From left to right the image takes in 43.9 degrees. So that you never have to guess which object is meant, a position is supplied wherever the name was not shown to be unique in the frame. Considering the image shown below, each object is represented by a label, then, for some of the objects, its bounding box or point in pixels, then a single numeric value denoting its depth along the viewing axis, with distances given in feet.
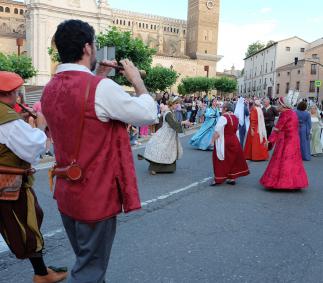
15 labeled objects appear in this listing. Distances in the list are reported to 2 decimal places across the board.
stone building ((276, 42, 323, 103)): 206.80
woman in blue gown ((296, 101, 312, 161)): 40.78
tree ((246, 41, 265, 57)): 353.31
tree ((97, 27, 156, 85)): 114.32
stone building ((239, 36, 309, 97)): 243.40
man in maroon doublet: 7.10
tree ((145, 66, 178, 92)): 172.76
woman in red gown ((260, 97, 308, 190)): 24.66
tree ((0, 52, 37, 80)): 124.77
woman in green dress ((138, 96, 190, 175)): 29.96
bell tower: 307.17
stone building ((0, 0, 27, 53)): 253.03
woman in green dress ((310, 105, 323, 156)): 45.19
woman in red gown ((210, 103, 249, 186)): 26.16
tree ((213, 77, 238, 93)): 252.01
